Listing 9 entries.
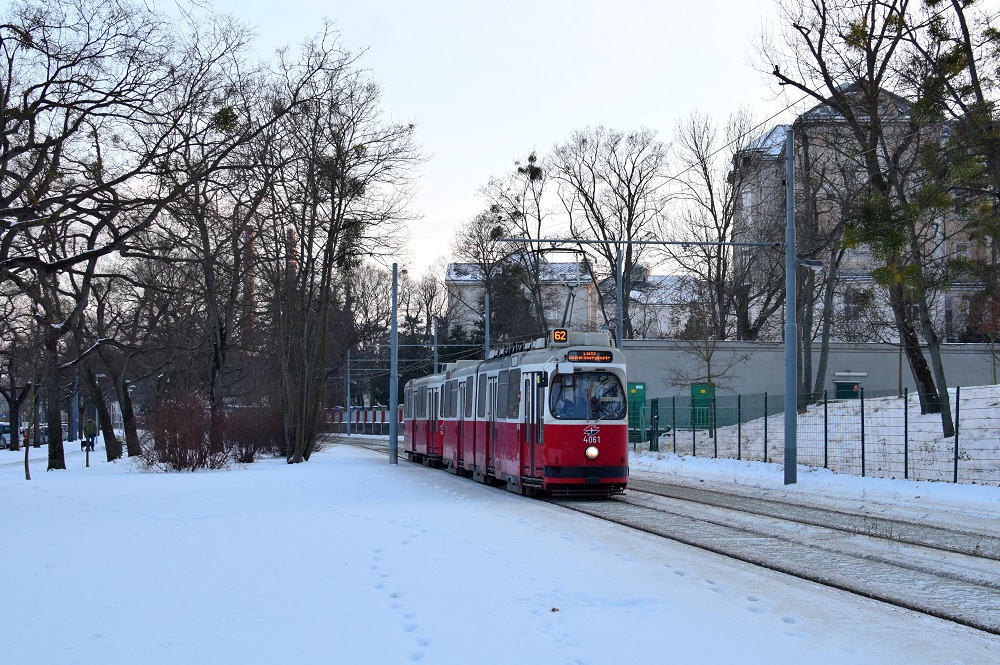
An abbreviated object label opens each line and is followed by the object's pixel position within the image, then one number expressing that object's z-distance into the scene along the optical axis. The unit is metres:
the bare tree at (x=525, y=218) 57.47
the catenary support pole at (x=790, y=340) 22.62
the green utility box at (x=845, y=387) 47.85
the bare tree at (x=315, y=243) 31.23
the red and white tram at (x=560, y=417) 19.78
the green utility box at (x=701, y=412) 35.03
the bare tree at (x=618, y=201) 56.28
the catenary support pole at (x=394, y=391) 34.56
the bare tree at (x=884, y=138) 15.86
